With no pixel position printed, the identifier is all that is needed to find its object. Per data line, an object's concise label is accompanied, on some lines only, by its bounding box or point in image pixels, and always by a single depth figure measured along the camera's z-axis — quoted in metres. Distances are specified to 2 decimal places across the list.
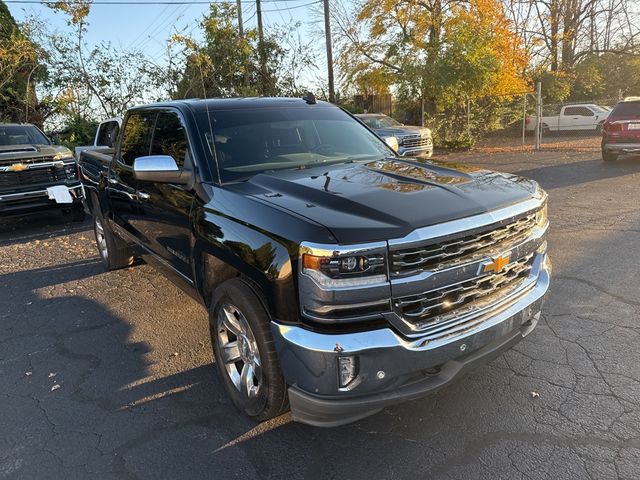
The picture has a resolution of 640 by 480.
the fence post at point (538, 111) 17.47
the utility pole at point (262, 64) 21.09
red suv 12.48
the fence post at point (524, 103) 19.23
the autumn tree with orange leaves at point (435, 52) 18.00
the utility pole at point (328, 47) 20.89
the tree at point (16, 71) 15.11
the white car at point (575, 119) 23.15
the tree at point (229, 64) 19.00
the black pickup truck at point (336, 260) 2.36
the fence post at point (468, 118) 19.66
